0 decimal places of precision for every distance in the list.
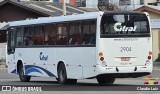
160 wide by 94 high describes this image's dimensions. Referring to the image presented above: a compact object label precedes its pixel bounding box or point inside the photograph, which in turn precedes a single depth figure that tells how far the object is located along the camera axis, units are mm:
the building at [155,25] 47844
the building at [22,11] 53938
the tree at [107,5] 71725
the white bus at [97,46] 22016
